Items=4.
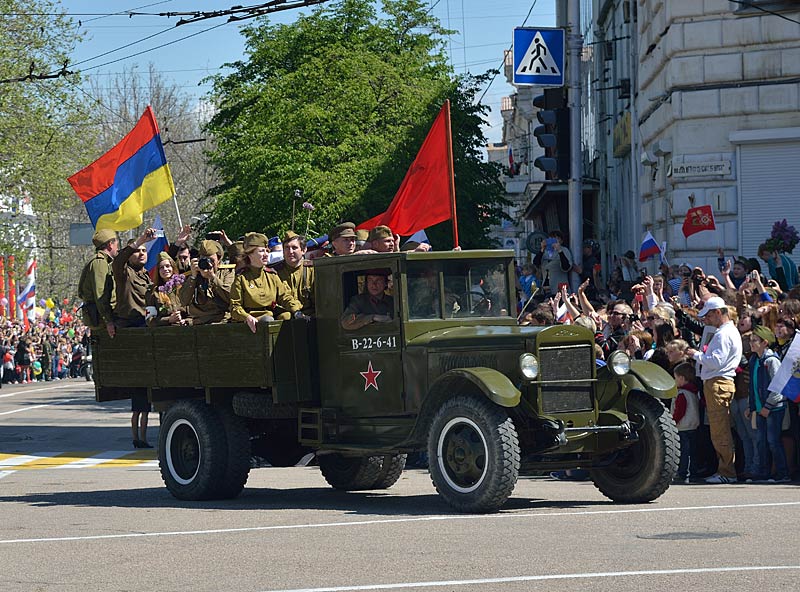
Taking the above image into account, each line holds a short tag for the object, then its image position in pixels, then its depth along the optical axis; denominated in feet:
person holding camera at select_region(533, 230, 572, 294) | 92.07
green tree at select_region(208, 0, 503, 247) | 148.77
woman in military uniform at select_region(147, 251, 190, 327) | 50.33
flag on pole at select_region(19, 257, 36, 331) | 238.68
